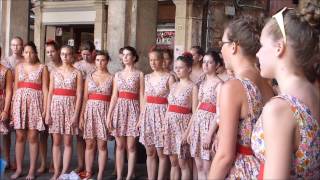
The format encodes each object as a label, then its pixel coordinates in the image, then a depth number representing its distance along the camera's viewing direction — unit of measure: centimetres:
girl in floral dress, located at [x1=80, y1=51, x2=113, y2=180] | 676
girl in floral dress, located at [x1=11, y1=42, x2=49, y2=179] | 680
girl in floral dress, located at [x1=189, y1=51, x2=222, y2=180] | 580
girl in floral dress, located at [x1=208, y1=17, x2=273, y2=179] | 255
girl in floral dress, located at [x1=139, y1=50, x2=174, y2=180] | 641
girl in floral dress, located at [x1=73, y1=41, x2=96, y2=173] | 793
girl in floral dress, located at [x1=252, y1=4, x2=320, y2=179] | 181
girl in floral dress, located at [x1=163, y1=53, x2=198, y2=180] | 612
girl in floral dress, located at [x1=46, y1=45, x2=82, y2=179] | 672
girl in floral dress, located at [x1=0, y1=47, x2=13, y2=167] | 686
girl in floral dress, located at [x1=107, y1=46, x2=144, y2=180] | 669
